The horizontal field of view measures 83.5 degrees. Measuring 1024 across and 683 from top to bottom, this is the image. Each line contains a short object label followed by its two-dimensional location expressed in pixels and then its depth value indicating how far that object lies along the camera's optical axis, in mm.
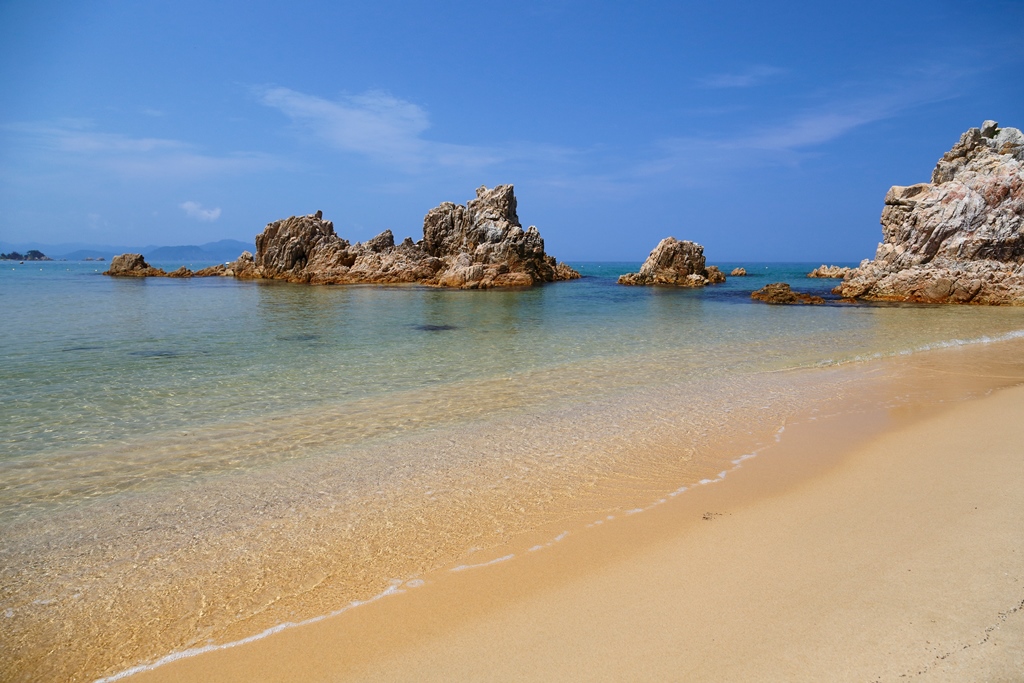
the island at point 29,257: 177638
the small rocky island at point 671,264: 62344
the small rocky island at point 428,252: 57288
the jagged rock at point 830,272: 74625
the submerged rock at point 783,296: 38281
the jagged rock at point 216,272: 71050
